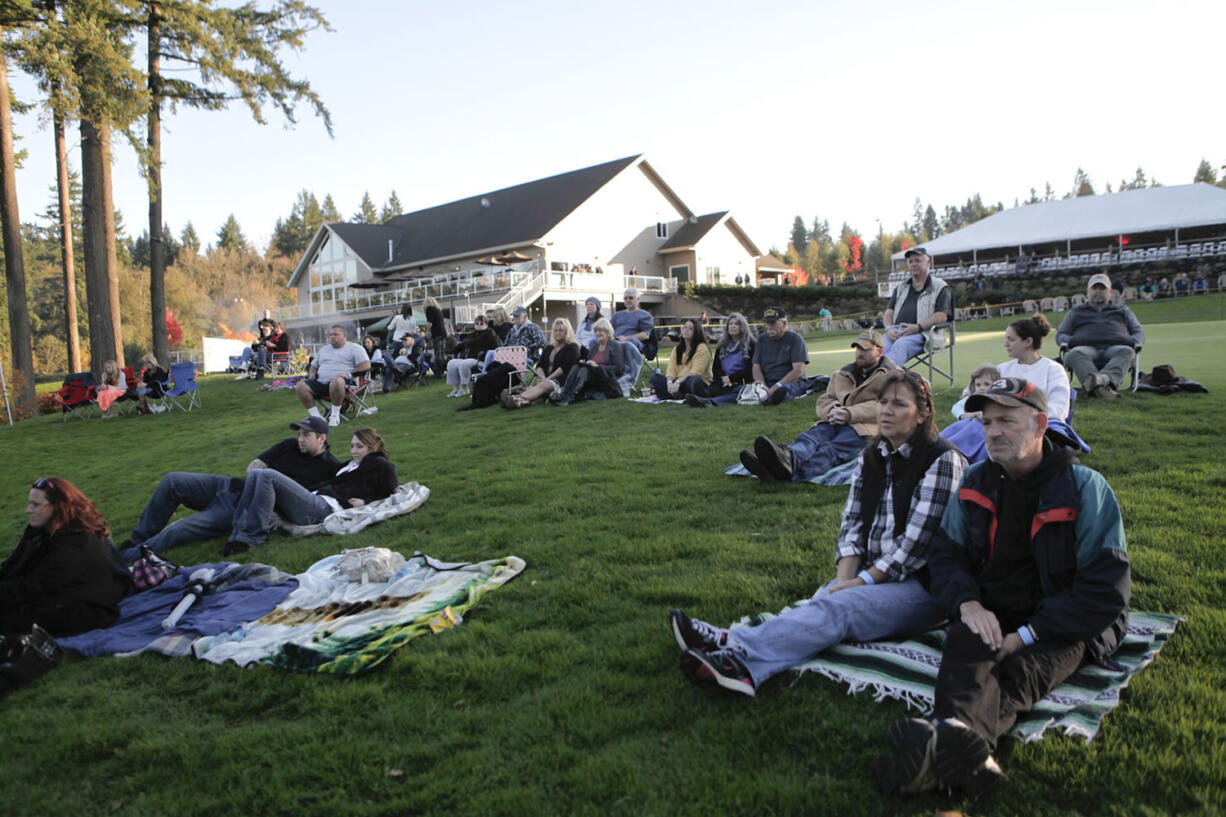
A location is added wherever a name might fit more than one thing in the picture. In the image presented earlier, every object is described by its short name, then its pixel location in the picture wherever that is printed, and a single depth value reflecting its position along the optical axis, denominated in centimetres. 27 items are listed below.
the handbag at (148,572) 469
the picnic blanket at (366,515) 579
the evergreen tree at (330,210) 9650
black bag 356
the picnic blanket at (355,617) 350
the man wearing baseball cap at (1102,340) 856
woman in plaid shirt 289
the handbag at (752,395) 966
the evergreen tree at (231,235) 9454
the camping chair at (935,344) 904
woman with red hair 406
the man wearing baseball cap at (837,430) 584
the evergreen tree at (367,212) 9828
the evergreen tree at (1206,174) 10275
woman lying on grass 572
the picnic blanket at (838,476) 566
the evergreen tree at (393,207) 9944
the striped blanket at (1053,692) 250
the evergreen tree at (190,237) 10612
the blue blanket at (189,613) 389
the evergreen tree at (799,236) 13662
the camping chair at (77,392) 1508
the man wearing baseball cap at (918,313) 878
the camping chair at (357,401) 1182
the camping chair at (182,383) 1506
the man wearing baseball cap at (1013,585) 226
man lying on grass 589
